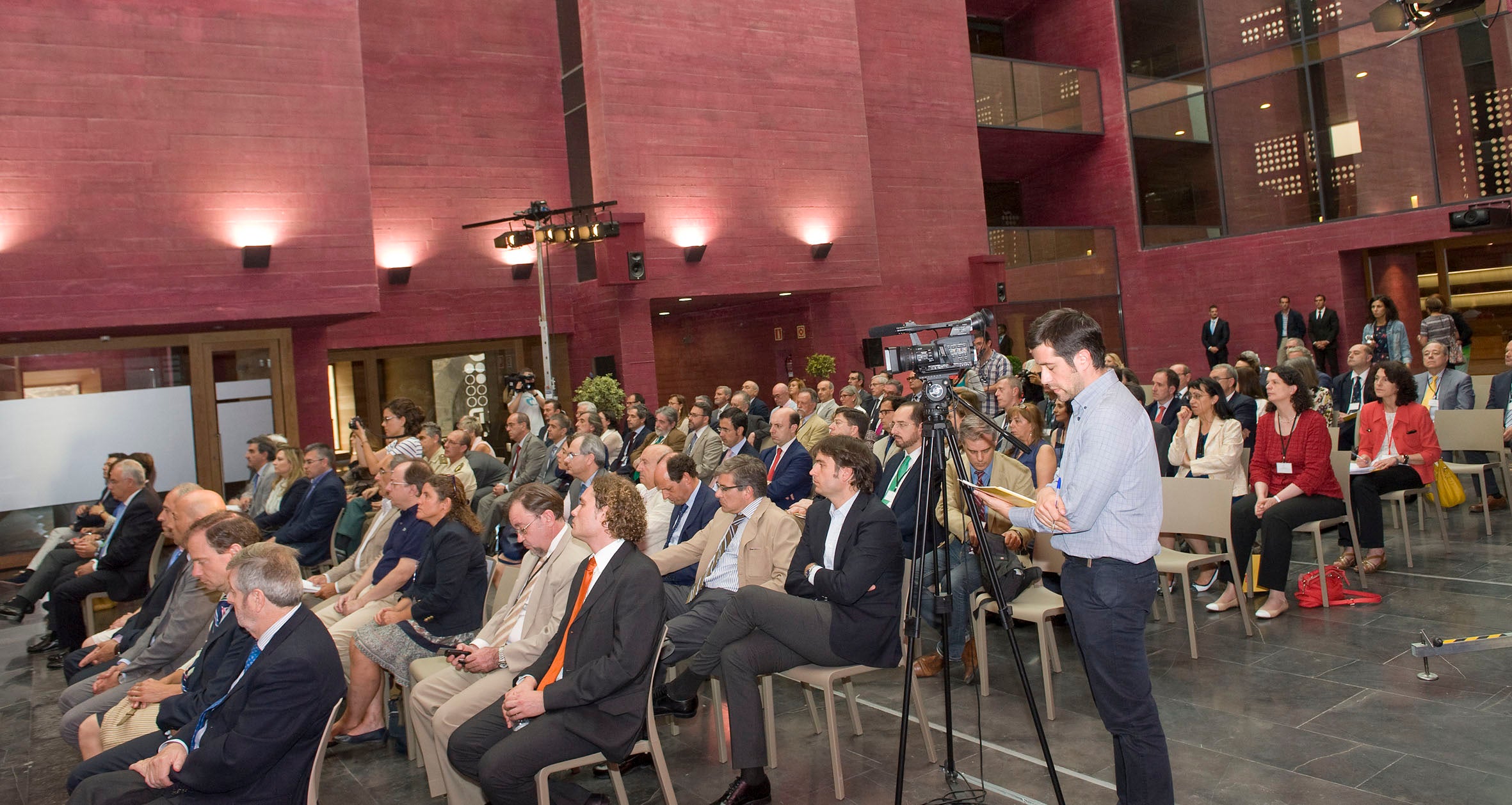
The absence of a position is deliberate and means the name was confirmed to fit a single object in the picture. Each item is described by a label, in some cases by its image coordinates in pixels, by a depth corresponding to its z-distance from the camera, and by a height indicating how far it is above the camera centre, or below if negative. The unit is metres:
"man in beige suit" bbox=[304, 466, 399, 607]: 5.04 -0.43
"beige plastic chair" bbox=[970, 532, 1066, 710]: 3.94 -0.78
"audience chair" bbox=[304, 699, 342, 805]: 2.76 -0.81
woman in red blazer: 5.42 -0.41
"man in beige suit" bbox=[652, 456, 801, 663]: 4.02 -0.43
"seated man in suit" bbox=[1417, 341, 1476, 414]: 6.62 -0.08
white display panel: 8.86 +0.52
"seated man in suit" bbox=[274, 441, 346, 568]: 5.98 -0.26
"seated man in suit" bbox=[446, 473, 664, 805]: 2.99 -0.71
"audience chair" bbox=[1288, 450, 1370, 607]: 4.84 -0.67
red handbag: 4.93 -1.03
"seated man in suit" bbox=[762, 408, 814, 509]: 6.05 -0.19
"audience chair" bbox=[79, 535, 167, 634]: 5.88 -0.51
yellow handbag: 5.80 -0.65
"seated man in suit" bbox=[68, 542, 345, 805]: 2.63 -0.62
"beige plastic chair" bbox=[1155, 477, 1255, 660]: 4.39 -0.54
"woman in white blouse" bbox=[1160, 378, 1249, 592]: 5.41 -0.26
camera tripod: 2.92 -0.21
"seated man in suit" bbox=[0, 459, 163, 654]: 5.75 -0.36
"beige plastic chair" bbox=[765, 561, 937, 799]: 3.38 -0.85
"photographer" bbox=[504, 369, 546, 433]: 10.69 +0.65
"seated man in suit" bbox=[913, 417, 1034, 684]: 4.30 -0.50
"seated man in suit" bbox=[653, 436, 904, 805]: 3.40 -0.62
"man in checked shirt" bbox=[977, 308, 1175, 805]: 2.60 -0.31
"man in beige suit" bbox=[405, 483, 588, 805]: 3.39 -0.66
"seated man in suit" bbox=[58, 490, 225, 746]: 3.97 -0.63
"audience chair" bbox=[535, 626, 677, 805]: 2.97 -0.94
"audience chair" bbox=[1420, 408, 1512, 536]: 5.94 -0.37
